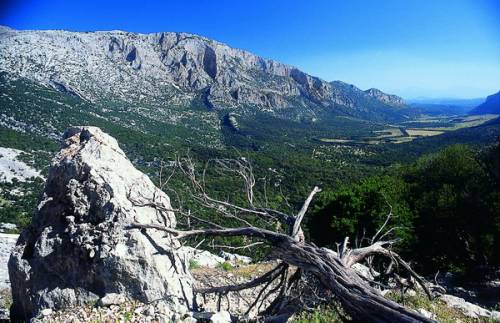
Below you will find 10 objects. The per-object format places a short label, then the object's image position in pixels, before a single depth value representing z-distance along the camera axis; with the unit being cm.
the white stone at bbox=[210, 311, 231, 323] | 504
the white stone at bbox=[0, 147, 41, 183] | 6338
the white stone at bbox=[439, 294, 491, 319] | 747
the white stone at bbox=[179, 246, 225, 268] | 1203
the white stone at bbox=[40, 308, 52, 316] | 566
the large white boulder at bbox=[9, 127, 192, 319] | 580
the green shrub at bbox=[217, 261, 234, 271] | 1156
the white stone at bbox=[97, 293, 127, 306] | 557
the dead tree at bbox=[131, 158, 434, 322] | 416
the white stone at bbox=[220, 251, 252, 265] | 1405
